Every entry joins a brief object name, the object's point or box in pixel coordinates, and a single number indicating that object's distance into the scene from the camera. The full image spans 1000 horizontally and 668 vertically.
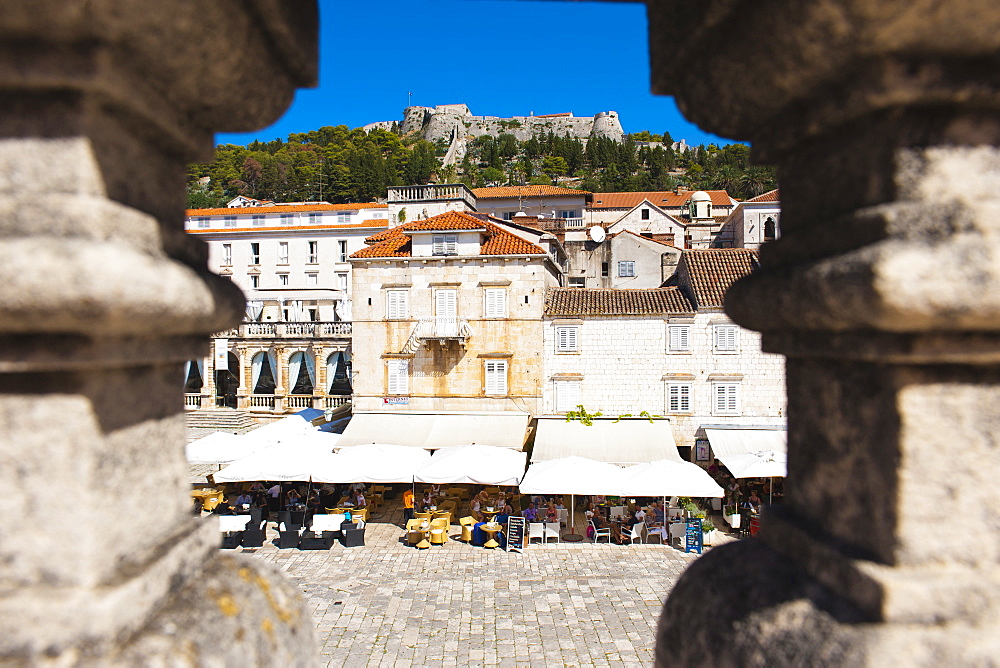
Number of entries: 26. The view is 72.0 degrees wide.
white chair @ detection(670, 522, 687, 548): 16.36
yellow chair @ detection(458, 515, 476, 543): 17.08
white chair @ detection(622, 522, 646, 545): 16.78
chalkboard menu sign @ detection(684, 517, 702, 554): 16.06
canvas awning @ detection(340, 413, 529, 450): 21.66
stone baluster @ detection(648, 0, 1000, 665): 1.53
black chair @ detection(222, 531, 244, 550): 16.14
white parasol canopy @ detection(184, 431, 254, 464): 19.38
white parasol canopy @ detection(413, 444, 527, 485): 16.77
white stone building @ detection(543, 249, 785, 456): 22.58
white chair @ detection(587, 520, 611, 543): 16.81
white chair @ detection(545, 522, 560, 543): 16.59
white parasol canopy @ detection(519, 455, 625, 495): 15.75
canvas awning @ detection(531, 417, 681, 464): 19.80
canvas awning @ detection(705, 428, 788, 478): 16.89
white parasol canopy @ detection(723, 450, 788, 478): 16.66
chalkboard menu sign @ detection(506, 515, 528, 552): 16.34
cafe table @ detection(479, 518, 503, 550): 16.48
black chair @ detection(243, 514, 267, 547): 16.00
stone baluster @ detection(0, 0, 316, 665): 1.56
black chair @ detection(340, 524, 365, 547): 16.45
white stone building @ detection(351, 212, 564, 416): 23.52
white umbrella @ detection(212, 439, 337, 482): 16.94
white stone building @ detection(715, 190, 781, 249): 44.94
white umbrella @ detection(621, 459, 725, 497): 15.43
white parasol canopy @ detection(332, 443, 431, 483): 16.97
